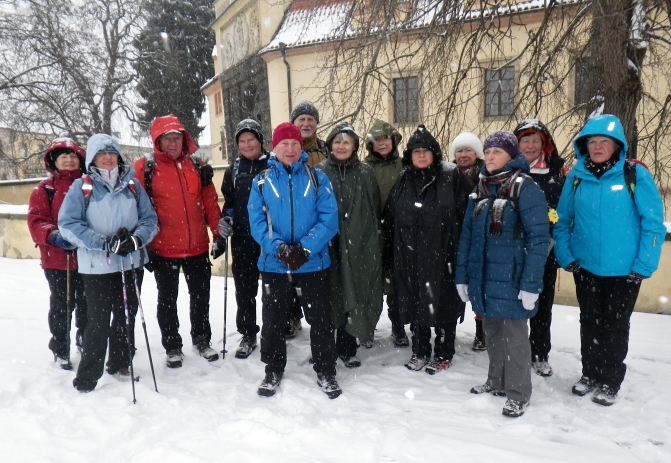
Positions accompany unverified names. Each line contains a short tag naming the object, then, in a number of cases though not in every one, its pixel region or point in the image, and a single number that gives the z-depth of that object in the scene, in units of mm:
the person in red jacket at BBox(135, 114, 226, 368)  3750
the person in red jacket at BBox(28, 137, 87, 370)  3570
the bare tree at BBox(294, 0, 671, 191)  4504
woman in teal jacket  3025
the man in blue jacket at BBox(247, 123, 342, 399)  3287
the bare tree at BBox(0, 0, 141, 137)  13844
